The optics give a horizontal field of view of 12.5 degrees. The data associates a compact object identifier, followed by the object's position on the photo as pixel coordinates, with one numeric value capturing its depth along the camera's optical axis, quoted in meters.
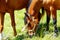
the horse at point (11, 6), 6.83
